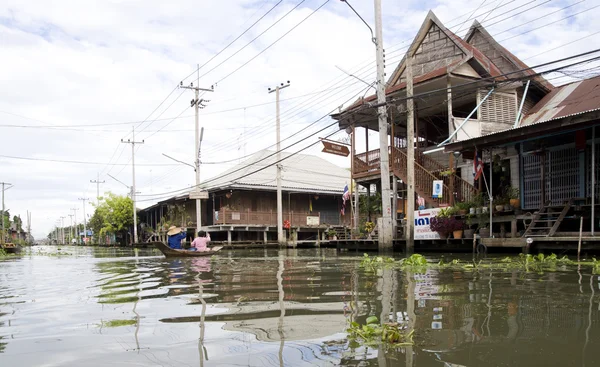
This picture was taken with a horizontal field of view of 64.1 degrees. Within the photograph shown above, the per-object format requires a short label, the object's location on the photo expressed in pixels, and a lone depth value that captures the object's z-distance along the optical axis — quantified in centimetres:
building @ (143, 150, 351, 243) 3481
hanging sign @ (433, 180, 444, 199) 1708
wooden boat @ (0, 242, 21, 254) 3412
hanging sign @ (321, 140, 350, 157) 2077
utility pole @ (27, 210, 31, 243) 11564
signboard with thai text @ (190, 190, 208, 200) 3014
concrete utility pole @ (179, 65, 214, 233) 3186
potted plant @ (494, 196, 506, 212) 1441
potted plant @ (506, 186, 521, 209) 1448
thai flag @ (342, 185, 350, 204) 2613
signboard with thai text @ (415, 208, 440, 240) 1667
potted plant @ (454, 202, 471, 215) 1579
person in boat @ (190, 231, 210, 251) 1747
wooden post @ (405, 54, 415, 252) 1714
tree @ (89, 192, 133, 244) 5531
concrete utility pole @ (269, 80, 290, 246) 3003
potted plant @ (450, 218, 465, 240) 1568
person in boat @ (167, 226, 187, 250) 1738
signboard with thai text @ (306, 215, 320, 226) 3742
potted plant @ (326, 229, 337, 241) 2947
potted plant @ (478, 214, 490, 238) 1466
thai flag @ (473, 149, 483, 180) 1540
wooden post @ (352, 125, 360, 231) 2256
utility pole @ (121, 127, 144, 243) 4925
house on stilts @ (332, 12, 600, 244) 1362
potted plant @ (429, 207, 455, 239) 1586
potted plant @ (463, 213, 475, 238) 1534
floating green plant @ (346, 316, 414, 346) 321
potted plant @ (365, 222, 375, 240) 2208
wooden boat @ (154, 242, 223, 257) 1645
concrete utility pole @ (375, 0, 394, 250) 1709
